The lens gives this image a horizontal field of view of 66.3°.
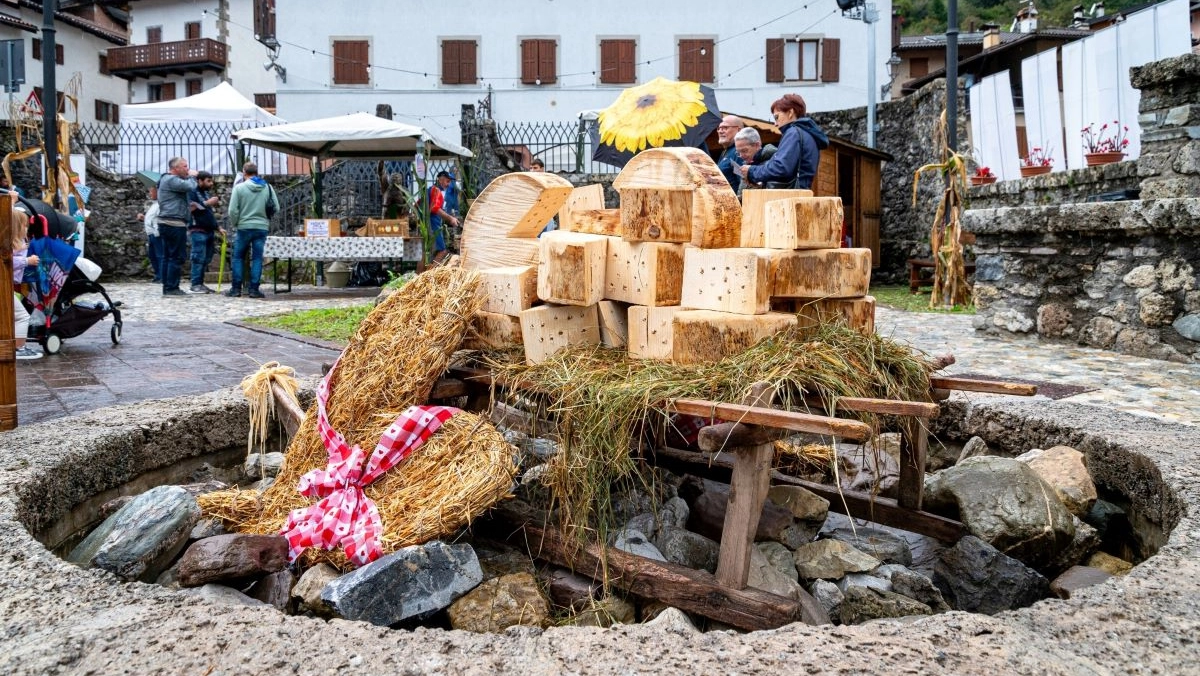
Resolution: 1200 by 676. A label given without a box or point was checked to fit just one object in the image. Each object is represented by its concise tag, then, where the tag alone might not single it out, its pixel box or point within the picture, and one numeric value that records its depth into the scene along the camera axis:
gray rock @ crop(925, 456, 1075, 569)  2.89
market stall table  14.20
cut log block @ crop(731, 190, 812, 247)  2.95
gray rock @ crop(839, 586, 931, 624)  2.76
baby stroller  7.49
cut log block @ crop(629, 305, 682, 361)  2.78
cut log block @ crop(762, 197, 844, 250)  2.81
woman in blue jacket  6.10
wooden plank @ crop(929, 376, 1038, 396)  2.63
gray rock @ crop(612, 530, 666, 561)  2.89
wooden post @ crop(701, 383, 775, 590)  2.48
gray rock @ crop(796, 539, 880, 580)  3.01
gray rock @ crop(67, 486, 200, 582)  2.54
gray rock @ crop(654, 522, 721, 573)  2.97
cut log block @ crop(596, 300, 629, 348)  3.16
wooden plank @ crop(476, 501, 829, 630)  2.44
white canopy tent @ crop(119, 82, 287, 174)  19.83
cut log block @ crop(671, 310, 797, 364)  2.71
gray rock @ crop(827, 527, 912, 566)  3.21
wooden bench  13.63
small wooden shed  15.66
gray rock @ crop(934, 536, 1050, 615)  2.79
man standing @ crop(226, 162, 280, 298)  13.30
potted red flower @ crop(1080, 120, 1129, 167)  9.71
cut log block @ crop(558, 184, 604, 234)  3.38
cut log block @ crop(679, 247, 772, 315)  2.68
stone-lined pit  1.58
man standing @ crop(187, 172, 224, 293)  13.41
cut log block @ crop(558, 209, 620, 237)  3.26
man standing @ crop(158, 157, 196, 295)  13.20
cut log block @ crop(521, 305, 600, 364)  3.06
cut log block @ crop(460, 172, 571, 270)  3.46
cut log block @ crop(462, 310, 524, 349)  3.29
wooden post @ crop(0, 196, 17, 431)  3.46
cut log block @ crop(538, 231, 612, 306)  2.97
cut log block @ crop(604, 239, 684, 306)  2.90
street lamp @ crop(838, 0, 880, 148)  17.31
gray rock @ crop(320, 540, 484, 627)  2.38
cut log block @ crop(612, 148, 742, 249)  2.92
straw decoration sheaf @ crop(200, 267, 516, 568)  2.67
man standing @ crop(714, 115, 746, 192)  6.73
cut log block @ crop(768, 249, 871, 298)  2.83
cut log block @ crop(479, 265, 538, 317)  3.24
